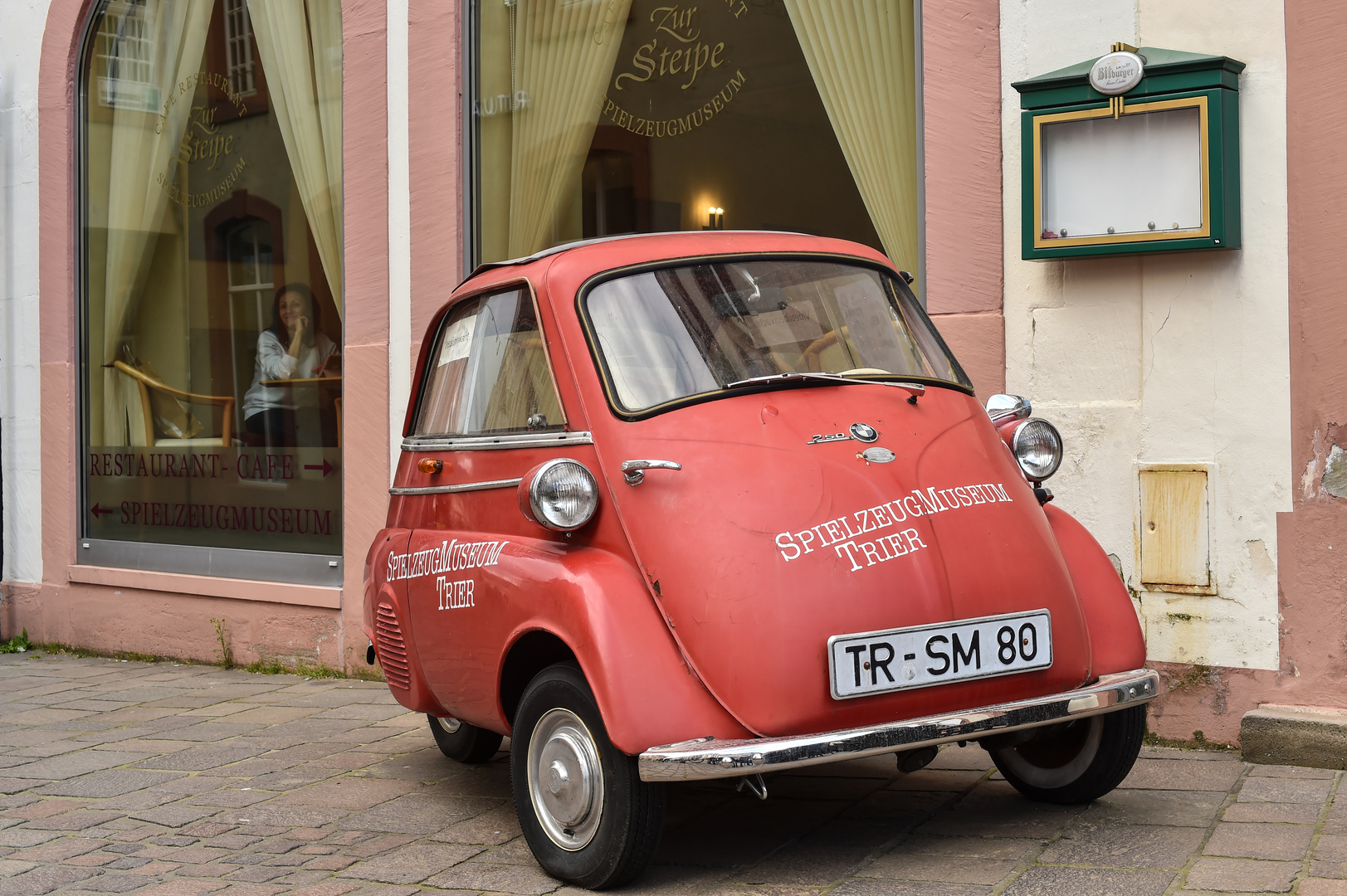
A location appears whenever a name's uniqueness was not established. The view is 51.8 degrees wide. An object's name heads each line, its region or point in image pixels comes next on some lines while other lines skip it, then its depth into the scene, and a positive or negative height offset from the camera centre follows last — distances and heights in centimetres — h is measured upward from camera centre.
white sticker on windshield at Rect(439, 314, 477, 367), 481 +34
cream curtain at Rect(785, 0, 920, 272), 619 +152
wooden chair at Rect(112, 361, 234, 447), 895 +25
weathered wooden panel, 527 -39
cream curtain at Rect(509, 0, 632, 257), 754 +178
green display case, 512 +104
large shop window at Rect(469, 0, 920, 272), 631 +157
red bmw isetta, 355 -34
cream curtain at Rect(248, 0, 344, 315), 822 +206
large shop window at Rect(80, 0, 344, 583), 830 +99
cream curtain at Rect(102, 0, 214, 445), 941 +167
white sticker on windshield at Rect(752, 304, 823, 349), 417 +32
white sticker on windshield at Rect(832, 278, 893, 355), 433 +36
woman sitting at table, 831 +42
